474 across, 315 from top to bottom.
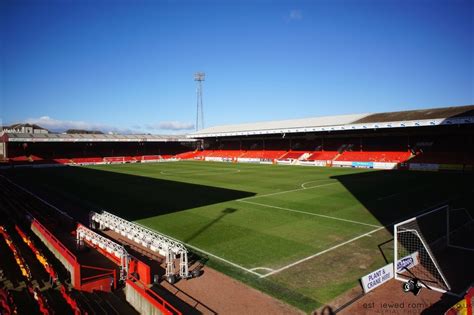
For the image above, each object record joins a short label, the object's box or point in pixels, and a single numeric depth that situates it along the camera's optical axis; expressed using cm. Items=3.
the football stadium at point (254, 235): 984
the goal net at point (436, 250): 1079
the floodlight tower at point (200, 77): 9019
